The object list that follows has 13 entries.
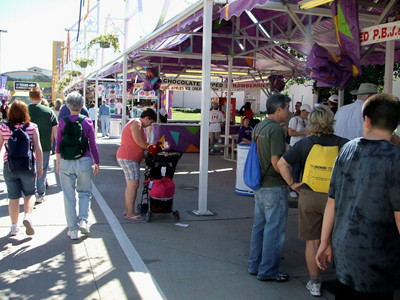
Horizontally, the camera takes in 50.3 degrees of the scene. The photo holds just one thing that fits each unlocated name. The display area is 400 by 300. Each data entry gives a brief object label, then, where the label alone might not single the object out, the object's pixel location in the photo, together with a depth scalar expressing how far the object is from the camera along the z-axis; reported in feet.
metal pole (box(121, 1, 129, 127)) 41.34
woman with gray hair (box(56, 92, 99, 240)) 17.61
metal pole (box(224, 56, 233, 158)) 45.63
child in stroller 20.51
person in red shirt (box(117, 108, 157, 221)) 20.21
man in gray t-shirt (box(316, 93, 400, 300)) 7.49
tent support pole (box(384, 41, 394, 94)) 19.47
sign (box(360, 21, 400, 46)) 15.06
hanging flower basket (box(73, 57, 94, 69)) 69.96
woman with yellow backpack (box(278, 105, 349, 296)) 12.37
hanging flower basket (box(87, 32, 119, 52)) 48.24
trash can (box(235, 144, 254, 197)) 26.22
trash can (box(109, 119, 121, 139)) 70.90
